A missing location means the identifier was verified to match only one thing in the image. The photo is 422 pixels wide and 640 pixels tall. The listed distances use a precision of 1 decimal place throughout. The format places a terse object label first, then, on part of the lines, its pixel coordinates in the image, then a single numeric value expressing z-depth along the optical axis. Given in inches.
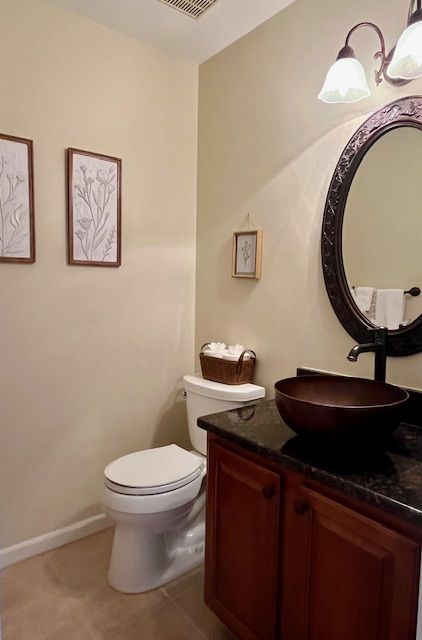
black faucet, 56.0
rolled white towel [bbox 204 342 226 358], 82.7
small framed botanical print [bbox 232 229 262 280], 81.0
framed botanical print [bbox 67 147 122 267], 78.6
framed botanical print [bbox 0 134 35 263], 71.2
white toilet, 67.3
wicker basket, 79.8
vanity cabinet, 37.6
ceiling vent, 72.2
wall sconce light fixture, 50.1
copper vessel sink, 43.4
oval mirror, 57.3
